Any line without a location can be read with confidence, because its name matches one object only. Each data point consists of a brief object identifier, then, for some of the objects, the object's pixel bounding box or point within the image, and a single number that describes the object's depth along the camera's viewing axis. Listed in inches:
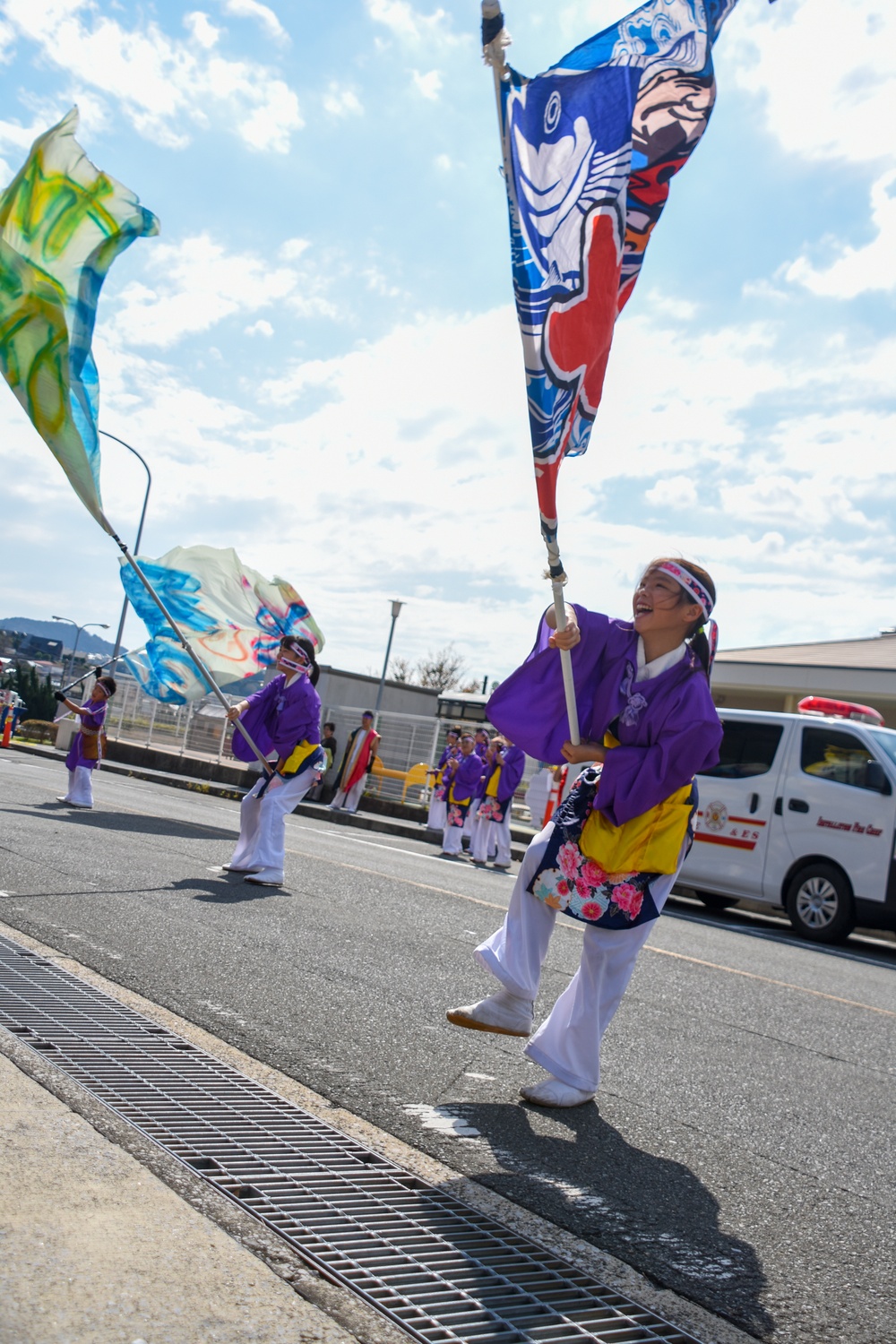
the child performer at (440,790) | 755.2
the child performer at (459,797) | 685.9
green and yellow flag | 266.8
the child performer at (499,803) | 662.5
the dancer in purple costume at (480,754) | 686.5
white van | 434.9
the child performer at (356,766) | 870.4
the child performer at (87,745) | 491.2
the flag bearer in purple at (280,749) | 319.0
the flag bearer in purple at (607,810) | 139.5
